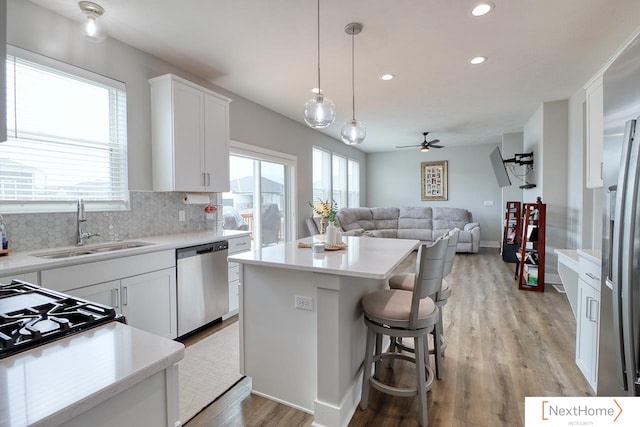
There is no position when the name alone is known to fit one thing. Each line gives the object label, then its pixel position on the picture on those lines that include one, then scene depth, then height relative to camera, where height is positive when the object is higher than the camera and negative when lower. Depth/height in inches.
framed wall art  341.2 +30.0
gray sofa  279.7 -15.9
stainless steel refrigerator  47.8 -4.0
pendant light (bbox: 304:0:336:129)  94.1 +29.7
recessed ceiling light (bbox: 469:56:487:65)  124.6 +60.4
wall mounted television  232.4 +29.1
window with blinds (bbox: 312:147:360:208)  259.8 +27.8
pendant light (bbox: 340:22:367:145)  115.4 +28.2
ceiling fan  261.6 +53.2
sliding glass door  169.2 +7.3
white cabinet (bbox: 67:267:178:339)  85.9 -27.5
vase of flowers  94.7 -2.2
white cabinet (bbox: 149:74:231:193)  116.6 +29.4
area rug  79.0 -48.9
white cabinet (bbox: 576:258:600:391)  76.8 -30.5
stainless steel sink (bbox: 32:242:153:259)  86.7 -12.9
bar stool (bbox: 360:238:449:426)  65.4 -24.4
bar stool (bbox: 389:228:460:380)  80.2 -24.1
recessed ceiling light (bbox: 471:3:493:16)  90.5 +59.2
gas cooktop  29.5 -12.4
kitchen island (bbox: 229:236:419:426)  67.7 -28.3
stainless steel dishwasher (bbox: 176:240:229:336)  109.0 -29.1
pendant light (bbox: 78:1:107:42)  89.1 +57.4
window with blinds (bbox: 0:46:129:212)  86.8 +22.0
